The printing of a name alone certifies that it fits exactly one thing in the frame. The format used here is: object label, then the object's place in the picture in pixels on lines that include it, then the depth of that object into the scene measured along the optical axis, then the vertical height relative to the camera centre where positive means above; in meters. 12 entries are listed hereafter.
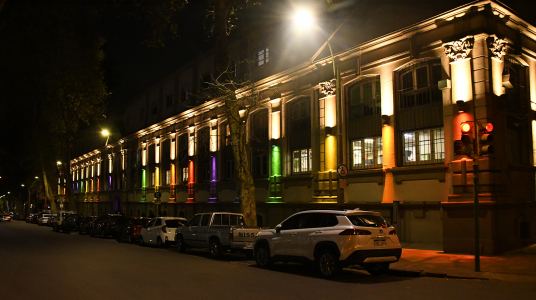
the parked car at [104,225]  28.81 -1.97
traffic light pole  12.05 -0.87
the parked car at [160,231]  21.55 -1.76
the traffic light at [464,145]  12.59 +1.18
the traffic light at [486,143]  12.16 +1.20
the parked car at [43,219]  54.19 -2.80
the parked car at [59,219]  39.91 -2.12
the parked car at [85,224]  33.53 -2.17
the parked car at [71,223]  37.28 -2.27
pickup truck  16.45 -1.54
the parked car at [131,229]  24.78 -1.92
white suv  11.43 -1.27
